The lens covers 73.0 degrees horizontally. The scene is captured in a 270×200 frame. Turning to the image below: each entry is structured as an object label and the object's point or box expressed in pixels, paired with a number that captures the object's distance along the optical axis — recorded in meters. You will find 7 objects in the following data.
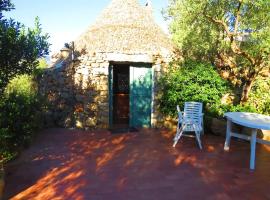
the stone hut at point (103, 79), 6.07
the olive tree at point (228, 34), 4.81
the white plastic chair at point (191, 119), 4.74
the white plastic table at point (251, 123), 3.63
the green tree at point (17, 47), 2.48
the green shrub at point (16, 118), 3.07
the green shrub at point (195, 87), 5.88
